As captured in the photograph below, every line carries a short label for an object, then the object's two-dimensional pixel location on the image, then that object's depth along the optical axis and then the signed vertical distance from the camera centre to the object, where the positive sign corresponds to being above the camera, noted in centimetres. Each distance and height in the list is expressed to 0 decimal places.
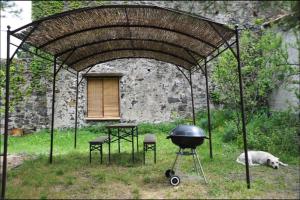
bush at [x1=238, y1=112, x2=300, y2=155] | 718 -66
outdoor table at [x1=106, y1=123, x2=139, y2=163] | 638 -33
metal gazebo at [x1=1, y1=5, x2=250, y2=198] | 474 +149
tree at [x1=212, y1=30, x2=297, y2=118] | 877 +117
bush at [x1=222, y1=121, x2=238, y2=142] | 854 -71
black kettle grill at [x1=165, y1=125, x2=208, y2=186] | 482 -46
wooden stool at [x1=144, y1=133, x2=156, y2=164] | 611 -64
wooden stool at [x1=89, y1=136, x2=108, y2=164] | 621 -64
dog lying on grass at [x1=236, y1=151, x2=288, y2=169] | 607 -105
